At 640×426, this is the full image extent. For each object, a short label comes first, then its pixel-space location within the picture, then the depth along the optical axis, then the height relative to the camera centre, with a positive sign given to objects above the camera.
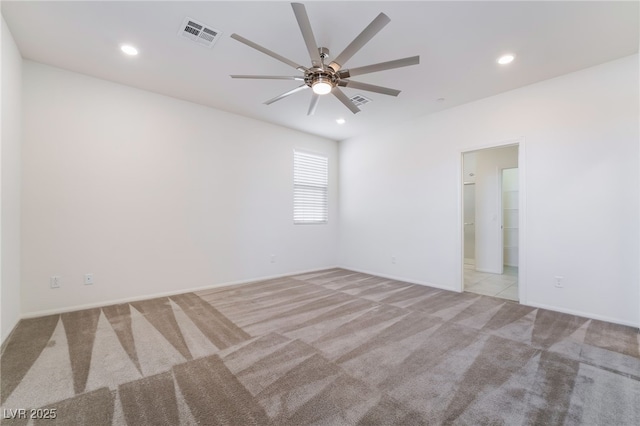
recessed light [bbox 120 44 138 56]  2.79 +1.76
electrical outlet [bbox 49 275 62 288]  3.14 -0.78
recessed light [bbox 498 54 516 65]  2.92 +1.71
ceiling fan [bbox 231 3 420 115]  1.87 +1.28
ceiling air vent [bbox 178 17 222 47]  2.47 +1.75
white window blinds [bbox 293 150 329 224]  5.55 +0.57
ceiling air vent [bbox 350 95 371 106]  3.88 +1.69
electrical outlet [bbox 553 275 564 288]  3.30 -0.86
